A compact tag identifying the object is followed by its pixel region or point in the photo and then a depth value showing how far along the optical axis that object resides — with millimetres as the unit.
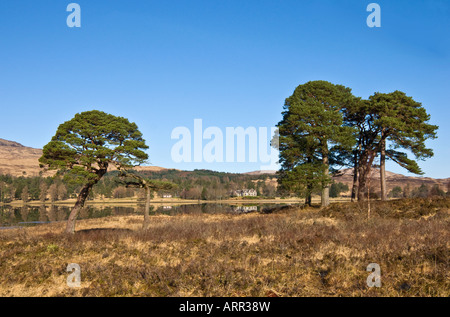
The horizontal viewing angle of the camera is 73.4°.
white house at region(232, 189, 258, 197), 180175
